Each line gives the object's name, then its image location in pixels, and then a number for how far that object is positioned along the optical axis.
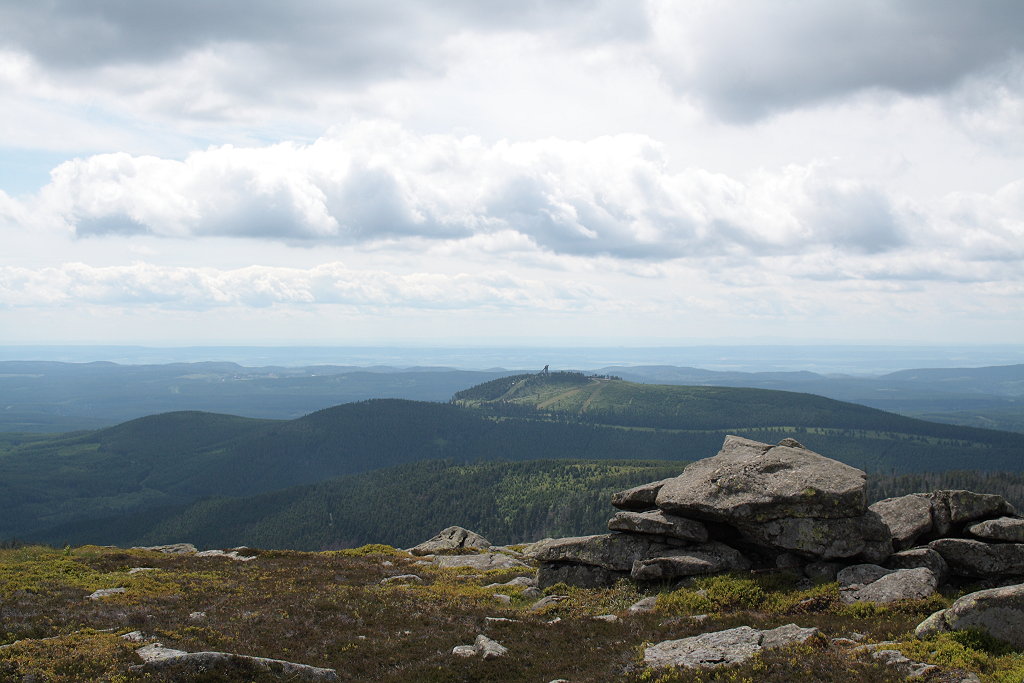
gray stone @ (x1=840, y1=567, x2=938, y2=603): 27.77
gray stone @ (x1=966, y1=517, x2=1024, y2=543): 30.42
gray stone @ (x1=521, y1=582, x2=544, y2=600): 36.31
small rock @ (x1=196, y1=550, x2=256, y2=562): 50.88
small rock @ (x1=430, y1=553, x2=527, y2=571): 47.97
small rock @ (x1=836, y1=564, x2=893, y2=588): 29.92
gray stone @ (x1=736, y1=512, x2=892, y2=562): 31.94
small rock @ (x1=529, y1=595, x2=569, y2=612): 32.79
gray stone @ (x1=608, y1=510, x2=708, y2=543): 35.34
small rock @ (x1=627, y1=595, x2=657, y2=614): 30.23
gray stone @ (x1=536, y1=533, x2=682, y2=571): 36.22
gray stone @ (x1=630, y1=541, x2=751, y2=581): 33.59
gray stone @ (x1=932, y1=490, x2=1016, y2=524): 32.91
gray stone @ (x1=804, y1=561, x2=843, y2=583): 31.25
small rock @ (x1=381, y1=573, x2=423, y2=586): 41.91
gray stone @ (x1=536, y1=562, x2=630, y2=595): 36.50
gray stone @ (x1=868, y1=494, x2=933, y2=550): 33.25
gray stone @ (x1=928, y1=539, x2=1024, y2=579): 29.95
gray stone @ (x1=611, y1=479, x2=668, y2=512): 39.28
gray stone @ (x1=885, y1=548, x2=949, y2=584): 30.57
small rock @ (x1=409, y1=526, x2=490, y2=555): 63.52
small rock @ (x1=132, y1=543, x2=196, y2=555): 57.09
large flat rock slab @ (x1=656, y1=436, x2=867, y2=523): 32.46
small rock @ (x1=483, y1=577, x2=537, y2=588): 39.22
